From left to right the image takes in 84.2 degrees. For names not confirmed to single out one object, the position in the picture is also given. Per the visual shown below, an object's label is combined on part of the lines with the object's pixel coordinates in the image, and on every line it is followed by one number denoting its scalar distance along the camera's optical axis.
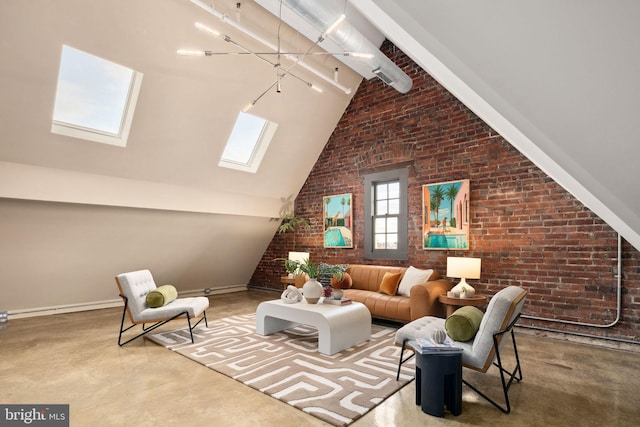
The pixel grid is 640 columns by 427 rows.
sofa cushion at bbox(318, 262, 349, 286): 5.41
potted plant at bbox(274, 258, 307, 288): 4.92
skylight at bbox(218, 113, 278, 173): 6.36
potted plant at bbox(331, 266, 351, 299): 6.04
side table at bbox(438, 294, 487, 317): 4.59
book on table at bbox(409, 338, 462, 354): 2.69
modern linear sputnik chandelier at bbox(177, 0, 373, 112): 3.37
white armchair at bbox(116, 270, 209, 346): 4.28
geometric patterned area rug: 2.85
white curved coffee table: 3.99
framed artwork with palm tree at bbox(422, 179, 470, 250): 5.46
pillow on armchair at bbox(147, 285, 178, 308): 4.41
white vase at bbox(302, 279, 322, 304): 4.59
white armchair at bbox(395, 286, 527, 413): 2.75
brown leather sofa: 4.84
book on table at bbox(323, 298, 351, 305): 4.61
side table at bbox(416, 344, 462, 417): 2.63
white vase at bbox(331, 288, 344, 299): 4.75
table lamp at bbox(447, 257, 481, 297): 4.60
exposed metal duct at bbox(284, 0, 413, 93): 3.88
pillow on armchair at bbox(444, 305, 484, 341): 2.96
